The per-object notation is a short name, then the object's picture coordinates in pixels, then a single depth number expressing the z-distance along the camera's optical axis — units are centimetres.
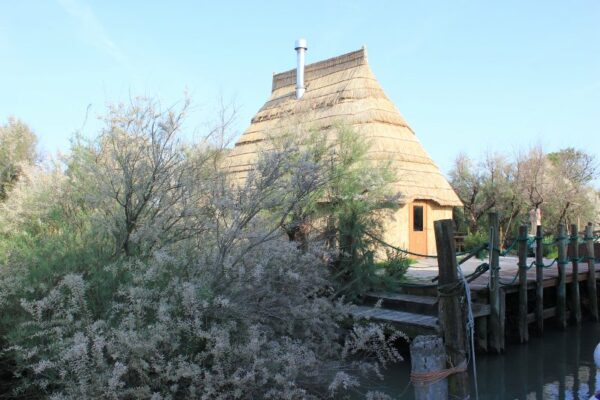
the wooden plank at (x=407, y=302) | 782
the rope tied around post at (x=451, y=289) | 452
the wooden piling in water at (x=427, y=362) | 374
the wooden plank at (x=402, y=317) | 695
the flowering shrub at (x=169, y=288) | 331
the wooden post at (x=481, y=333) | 790
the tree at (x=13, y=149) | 843
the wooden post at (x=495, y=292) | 722
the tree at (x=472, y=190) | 2133
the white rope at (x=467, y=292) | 444
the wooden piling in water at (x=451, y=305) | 399
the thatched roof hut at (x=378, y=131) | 1488
